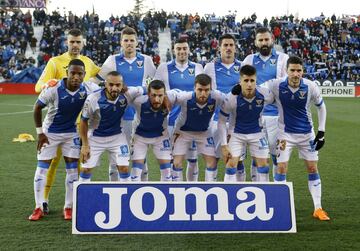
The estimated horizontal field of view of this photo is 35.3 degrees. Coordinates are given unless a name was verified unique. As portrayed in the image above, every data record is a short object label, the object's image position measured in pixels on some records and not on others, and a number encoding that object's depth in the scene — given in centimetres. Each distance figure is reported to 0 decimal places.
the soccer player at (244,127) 596
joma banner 429
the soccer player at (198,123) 589
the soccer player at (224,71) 654
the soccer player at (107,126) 572
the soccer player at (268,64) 652
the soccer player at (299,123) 592
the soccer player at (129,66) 659
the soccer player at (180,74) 657
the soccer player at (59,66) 625
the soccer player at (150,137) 602
